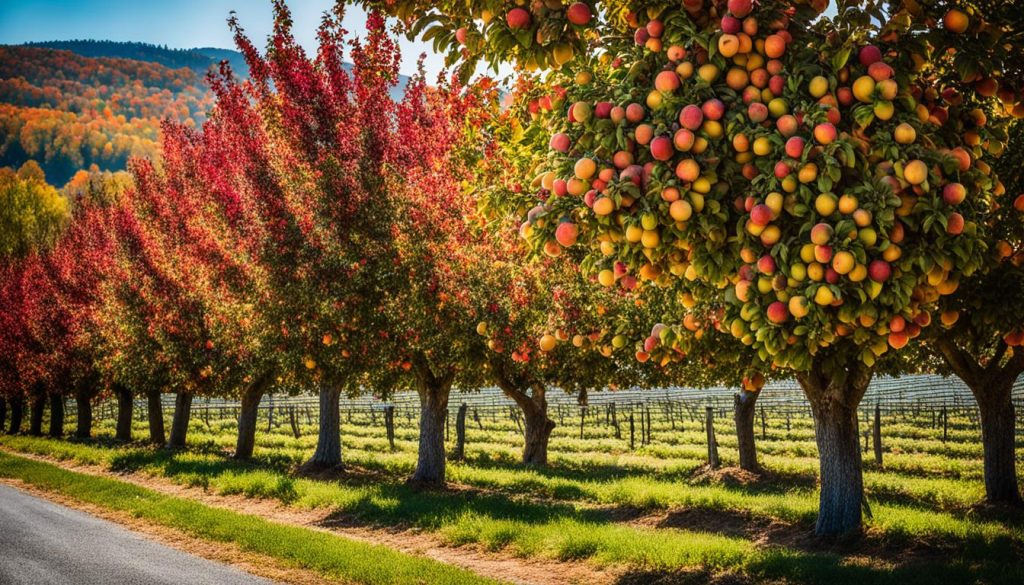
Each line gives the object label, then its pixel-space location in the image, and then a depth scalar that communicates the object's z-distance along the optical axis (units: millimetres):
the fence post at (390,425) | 30484
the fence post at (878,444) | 22345
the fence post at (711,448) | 21109
